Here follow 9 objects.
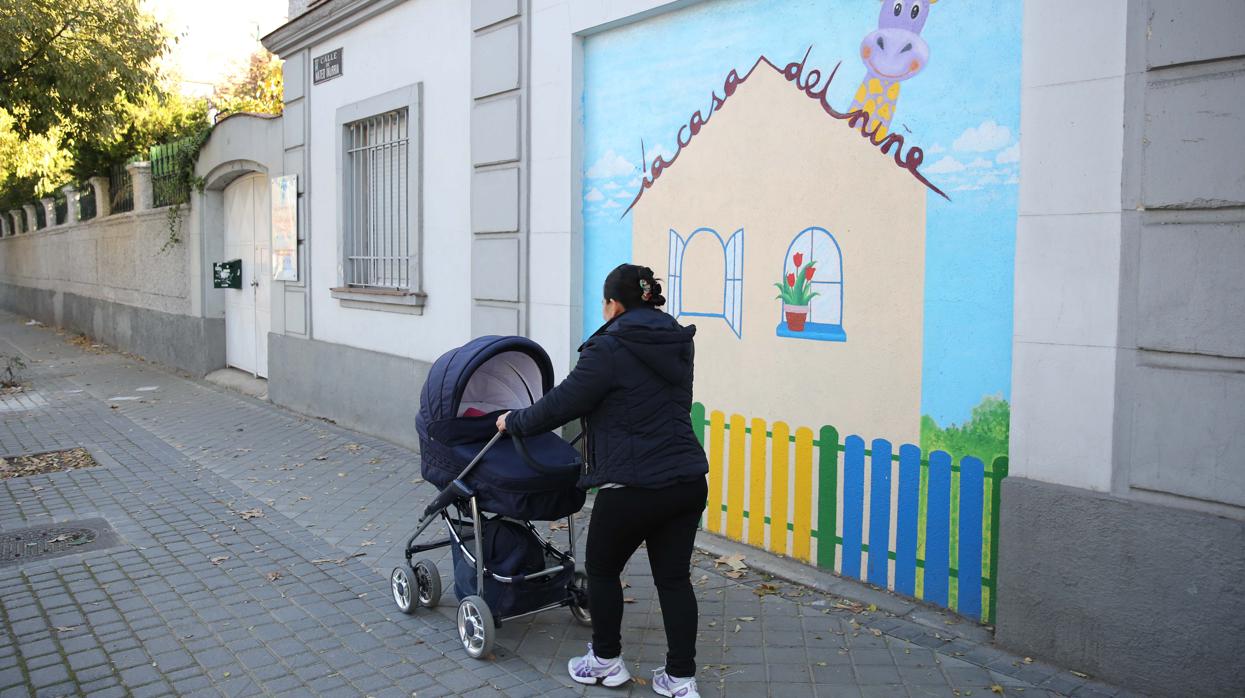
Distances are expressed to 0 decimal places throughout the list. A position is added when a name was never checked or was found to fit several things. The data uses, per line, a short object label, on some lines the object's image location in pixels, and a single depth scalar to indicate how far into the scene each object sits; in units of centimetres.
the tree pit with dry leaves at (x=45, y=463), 812
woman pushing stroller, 379
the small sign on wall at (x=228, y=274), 1316
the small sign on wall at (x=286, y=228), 1115
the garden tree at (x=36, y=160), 1955
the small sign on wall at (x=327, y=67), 1032
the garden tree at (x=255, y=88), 1698
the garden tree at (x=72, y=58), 1326
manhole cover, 593
